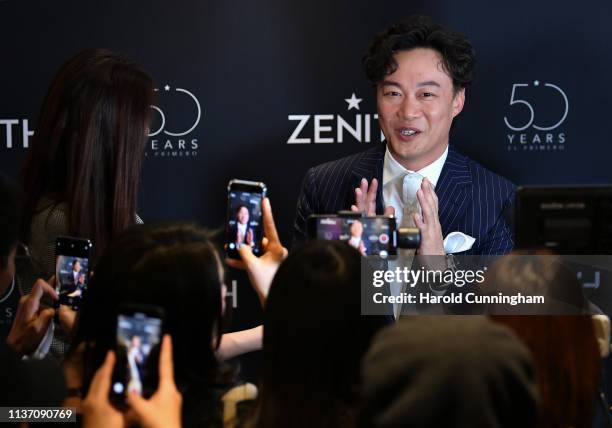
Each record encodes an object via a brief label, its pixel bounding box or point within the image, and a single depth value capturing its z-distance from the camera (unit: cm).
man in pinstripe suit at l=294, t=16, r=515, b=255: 376
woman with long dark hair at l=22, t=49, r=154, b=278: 310
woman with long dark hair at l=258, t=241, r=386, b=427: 243
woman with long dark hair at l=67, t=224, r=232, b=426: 252
